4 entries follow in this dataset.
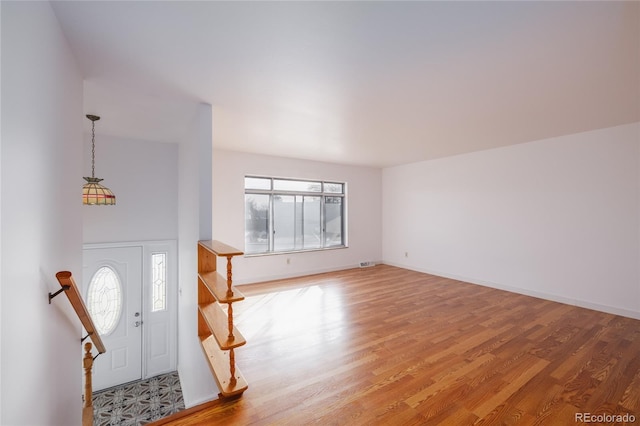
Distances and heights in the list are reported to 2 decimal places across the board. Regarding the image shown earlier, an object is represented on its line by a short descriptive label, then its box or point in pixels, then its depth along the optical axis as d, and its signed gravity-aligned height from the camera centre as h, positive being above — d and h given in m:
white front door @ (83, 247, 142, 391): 3.90 -1.41
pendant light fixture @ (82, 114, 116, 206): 2.85 +0.20
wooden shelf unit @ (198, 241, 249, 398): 1.91 -0.92
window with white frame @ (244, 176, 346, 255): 5.52 -0.03
